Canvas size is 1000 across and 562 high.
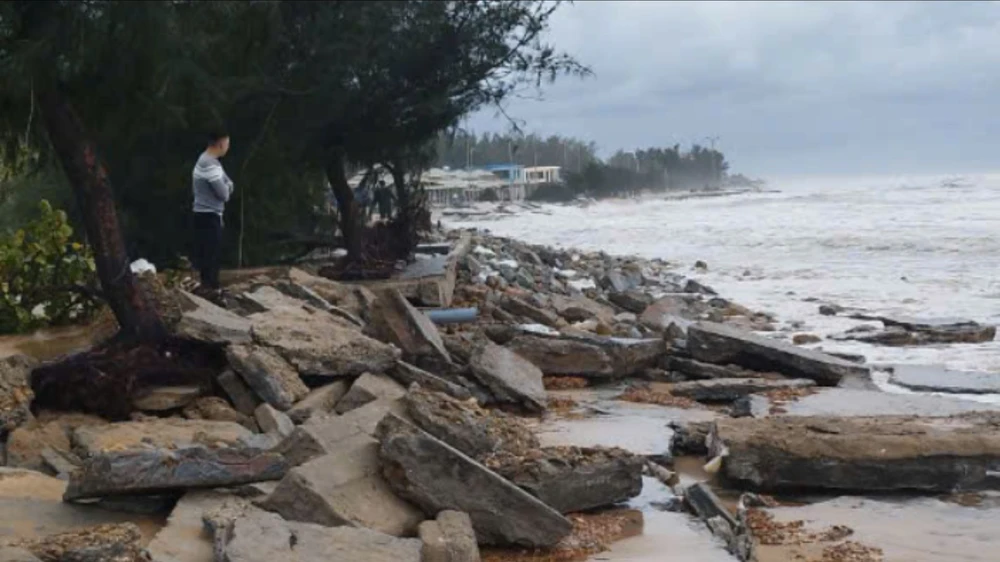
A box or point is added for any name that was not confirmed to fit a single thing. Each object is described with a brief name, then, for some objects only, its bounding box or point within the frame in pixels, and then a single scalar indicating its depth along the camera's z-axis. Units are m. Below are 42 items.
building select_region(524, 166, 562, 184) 100.12
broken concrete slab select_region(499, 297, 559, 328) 12.09
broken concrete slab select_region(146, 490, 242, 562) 4.27
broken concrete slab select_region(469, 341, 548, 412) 8.41
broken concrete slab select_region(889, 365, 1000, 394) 9.84
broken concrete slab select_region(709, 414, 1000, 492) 6.25
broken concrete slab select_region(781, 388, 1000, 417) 8.24
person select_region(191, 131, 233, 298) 9.62
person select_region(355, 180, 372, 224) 16.86
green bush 8.70
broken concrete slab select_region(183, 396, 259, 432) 6.67
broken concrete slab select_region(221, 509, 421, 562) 4.13
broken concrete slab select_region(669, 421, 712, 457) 7.14
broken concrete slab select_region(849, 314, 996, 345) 13.42
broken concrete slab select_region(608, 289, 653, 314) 16.05
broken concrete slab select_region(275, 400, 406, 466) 5.39
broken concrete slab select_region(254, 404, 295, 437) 6.36
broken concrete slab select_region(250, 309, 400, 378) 7.38
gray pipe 11.09
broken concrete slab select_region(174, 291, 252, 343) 7.26
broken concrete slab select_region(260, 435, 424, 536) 4.65
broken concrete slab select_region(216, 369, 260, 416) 6.88
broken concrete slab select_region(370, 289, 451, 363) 8.64
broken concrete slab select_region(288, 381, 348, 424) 6.76
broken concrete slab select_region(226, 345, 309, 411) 6.87
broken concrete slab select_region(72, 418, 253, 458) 5.82
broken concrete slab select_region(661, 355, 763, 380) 9.81
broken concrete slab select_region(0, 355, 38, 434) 6.14
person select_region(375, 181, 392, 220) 16.89
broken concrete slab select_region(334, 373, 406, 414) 7.01
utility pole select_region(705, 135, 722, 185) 124.31
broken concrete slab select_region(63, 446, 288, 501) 4.75
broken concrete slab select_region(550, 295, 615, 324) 13.30
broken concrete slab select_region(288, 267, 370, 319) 9.82
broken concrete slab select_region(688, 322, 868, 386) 9.73
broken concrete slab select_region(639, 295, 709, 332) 12.75
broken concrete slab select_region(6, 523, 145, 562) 3.93
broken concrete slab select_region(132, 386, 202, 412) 6.79
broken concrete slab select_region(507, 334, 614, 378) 9.63
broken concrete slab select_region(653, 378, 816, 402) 9.07
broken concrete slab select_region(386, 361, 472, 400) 7.73
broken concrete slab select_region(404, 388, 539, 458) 5.70
